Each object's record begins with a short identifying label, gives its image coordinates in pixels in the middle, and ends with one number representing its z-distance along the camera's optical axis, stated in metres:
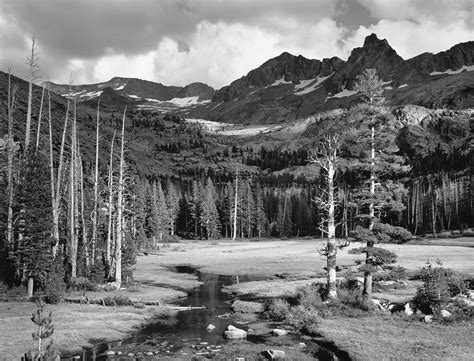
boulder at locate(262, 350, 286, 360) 21.69
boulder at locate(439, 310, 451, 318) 27.03
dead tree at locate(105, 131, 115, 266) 44.25
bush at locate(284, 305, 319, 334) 27.73
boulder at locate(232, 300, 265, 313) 34.75
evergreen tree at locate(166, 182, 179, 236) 146.50
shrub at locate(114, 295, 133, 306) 35.59
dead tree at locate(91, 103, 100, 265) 45.17
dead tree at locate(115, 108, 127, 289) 43.12
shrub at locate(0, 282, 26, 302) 34.12
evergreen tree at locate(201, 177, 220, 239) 137.88
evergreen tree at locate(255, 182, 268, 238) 148.98
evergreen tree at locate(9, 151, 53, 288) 34.31
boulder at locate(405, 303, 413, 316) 29.01
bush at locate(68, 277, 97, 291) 40.06
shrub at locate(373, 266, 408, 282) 31.76
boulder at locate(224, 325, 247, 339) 26.50
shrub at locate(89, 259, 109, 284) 44.38
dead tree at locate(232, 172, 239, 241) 134.25
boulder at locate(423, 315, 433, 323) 26.95
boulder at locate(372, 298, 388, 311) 30.95
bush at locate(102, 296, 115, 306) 35.17
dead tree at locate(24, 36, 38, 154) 37.43
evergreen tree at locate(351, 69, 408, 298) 31.61
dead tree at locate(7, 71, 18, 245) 36.64
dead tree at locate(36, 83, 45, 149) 39.86
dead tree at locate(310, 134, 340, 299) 32.66
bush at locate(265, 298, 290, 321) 31.53
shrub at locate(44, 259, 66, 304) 33.62
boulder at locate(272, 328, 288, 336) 26.95
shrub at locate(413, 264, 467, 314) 28.39
